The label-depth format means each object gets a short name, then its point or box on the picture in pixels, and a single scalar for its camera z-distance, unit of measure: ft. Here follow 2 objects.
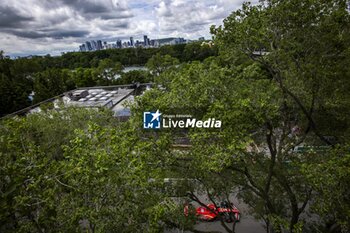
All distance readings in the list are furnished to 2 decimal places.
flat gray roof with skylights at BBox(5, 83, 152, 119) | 80.16
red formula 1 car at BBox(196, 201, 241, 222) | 38.80
